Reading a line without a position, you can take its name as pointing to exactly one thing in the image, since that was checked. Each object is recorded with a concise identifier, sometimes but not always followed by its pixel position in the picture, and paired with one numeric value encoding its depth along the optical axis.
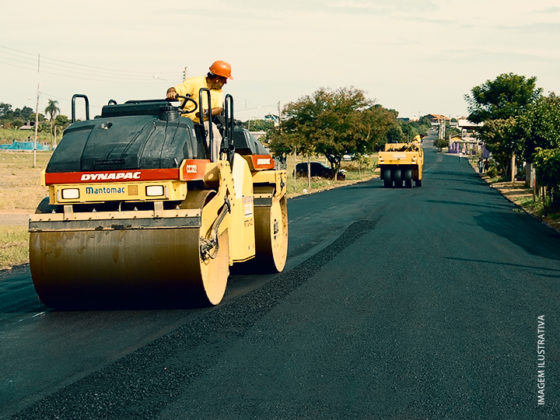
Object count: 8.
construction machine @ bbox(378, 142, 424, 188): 38.16
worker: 8.62
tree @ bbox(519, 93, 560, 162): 29.11
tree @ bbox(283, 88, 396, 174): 48.94
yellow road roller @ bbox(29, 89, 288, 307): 7.04
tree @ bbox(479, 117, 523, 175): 44.54
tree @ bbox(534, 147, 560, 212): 20.31
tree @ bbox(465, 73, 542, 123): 57.44
